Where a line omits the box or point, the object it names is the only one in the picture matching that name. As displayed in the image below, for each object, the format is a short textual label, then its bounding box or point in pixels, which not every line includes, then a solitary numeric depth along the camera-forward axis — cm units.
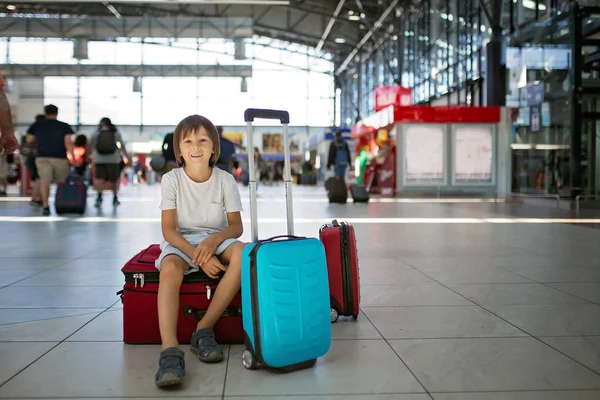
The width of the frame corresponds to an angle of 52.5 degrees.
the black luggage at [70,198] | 1062
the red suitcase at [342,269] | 321
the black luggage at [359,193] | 1503
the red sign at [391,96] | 2259
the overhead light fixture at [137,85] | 2820
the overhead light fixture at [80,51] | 2161
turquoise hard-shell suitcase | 234
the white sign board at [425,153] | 1967
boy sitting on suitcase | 261
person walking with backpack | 1165
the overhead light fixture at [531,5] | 1750
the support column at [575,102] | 1519
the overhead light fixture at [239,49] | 2209
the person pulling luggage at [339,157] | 1652
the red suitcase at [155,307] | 278
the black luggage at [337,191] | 1483
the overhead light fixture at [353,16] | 3479
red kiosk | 1948
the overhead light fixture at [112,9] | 3422
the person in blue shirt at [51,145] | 990
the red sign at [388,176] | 2024
